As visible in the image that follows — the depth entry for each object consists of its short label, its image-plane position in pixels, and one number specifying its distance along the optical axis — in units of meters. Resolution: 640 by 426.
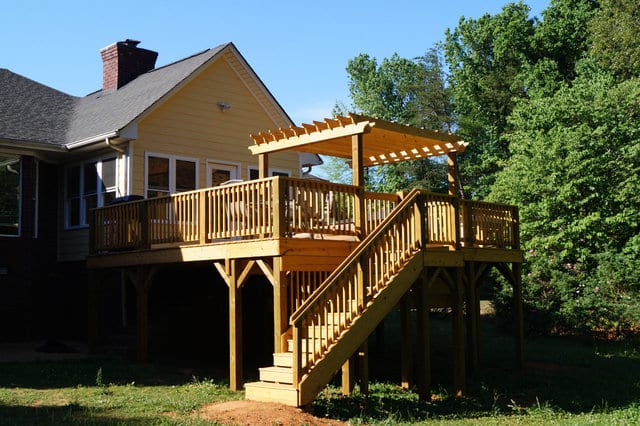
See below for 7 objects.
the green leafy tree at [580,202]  22.22
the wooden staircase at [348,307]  10.31
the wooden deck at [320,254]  10.75
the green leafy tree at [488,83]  39.59
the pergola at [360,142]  12.94
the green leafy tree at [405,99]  44.78
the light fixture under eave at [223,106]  20.09
